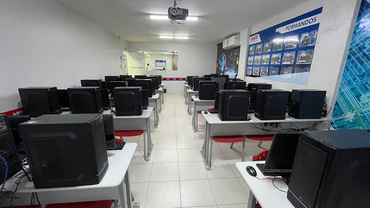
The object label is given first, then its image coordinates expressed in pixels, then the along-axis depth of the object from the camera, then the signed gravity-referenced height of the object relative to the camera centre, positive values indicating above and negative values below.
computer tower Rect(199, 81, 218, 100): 3.78 -0.46
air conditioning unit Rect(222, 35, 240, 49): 6.05 +1.19
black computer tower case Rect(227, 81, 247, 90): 3.77 -0.33
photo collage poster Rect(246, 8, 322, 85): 3.10 +0.54
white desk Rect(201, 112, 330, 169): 2.47 -1.04
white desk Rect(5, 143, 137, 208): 1.13 -1.02
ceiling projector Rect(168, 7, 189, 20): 2.96 +1.10
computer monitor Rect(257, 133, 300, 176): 1.12 -0.65
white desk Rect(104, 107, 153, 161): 2.78 -1.03
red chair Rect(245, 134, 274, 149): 2.47 -1.08
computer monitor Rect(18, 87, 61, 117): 2.30 -0.48
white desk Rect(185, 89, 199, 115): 5.22 -0.87
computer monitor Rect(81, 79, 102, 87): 4.08 -0.38
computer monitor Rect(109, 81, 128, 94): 3.68 -0.36
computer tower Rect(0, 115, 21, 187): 1.04 -0.57
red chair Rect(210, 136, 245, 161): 2.39 -1.08
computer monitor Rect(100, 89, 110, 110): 2.84 -0.56
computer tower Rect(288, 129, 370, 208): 0.73 -0.49
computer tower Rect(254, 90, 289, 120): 2.35 -0.51
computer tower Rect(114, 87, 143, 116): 2.39 -0.50
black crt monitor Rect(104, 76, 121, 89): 5.09 -0.30
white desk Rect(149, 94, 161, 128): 3.98 -0.92
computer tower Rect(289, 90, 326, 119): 2.46 -0.52
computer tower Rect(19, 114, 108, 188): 0.93 -0.50
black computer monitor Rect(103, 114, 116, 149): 1.46 -0.60
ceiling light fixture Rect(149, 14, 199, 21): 4.12 +1.44
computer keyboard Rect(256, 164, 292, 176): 1.21 -0.79
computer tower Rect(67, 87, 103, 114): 2.37 -0.47
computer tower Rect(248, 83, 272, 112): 2.75 -0.54
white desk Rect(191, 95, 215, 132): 3.94 -0.94
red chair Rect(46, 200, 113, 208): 1.26 -1.13
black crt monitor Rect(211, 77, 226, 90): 4.50 -0.34
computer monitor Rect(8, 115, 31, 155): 1.28 -0.44
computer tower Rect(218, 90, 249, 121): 2.25 -0.51
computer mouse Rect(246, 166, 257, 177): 1.26 -0.83
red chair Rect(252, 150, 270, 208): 1.61 -0.89
